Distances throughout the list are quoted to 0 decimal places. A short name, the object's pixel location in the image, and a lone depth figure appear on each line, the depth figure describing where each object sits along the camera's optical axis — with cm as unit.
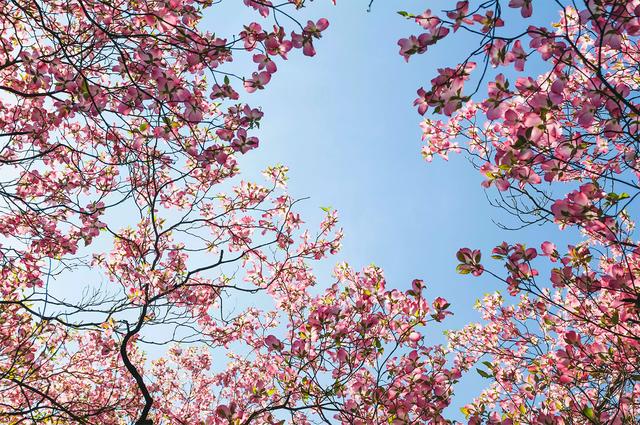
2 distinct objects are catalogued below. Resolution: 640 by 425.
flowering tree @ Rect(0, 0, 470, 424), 360
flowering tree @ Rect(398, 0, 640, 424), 272
